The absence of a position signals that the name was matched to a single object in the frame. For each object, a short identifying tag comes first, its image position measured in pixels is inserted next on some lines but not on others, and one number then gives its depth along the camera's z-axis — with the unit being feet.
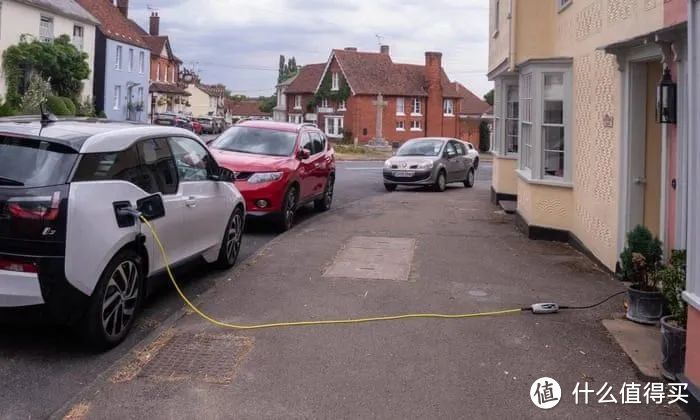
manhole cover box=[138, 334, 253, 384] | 16.51
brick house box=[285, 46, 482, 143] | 202.90
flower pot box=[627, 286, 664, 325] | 20.08
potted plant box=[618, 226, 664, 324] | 19.89
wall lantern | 21.62
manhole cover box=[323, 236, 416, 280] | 27.63
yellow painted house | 23.21
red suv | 37.01
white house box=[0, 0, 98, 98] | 112.47
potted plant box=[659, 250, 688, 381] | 15.96
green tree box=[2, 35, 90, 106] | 112.88
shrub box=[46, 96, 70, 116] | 111.35
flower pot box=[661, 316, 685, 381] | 15.90
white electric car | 16.34
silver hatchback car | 65.67
